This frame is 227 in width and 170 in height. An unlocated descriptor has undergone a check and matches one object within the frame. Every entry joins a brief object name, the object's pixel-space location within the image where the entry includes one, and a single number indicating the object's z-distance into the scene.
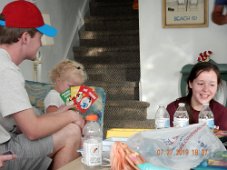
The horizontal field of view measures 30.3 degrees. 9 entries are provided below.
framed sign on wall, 4.59
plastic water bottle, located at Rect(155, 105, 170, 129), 2.01
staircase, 4.91
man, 1.79
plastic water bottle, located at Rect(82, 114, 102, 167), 1.60
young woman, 2.36
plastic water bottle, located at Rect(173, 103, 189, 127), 1.97
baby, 2.80
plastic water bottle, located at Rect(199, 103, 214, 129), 2.00
